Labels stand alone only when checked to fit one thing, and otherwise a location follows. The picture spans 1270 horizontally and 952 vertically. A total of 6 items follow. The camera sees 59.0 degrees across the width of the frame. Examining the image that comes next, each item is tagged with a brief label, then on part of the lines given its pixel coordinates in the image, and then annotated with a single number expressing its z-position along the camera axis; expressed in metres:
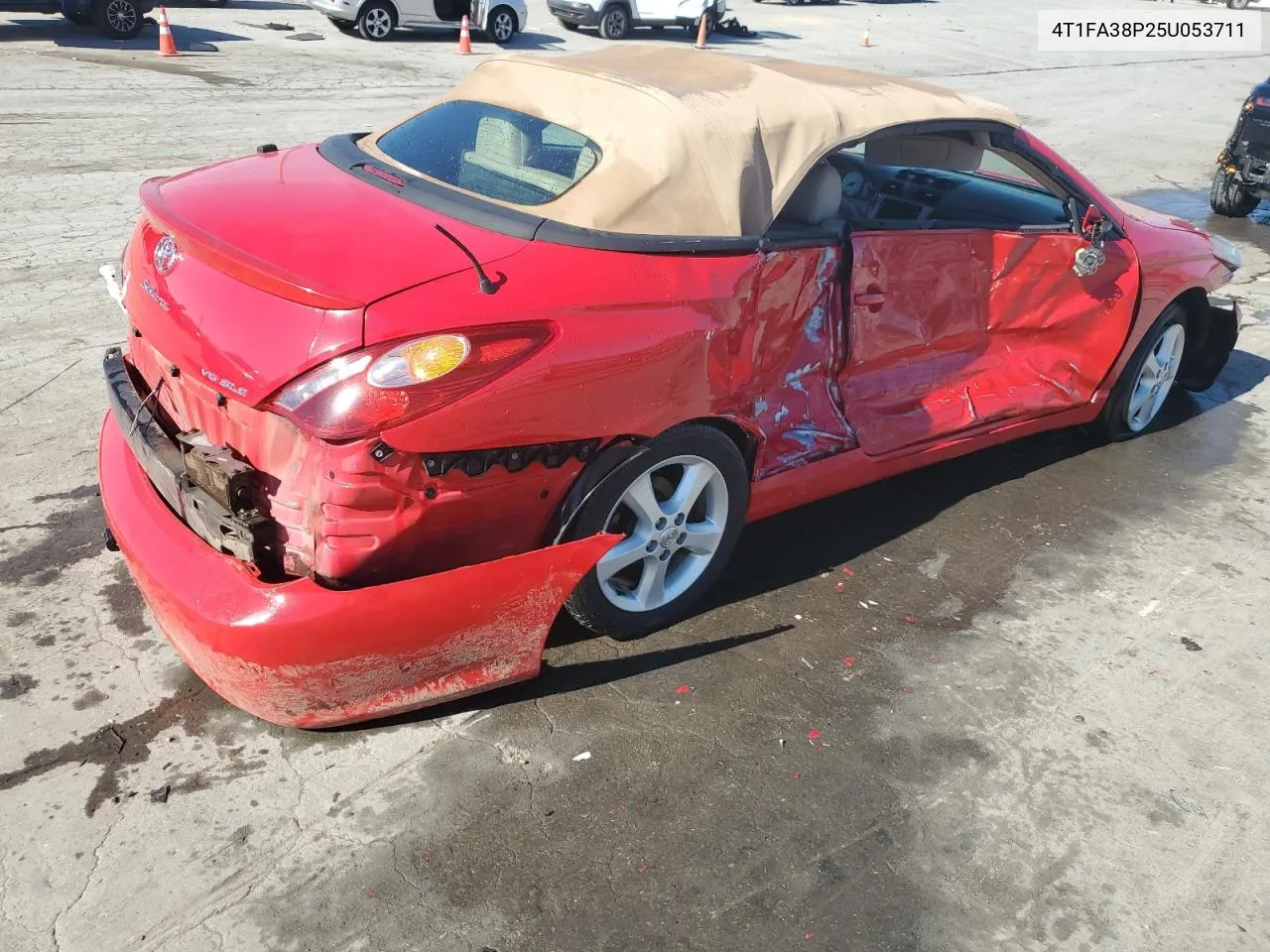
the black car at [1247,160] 10.28
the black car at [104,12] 14.70
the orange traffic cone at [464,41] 17.36
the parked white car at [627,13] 20.72
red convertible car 2.90
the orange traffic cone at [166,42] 14.72
